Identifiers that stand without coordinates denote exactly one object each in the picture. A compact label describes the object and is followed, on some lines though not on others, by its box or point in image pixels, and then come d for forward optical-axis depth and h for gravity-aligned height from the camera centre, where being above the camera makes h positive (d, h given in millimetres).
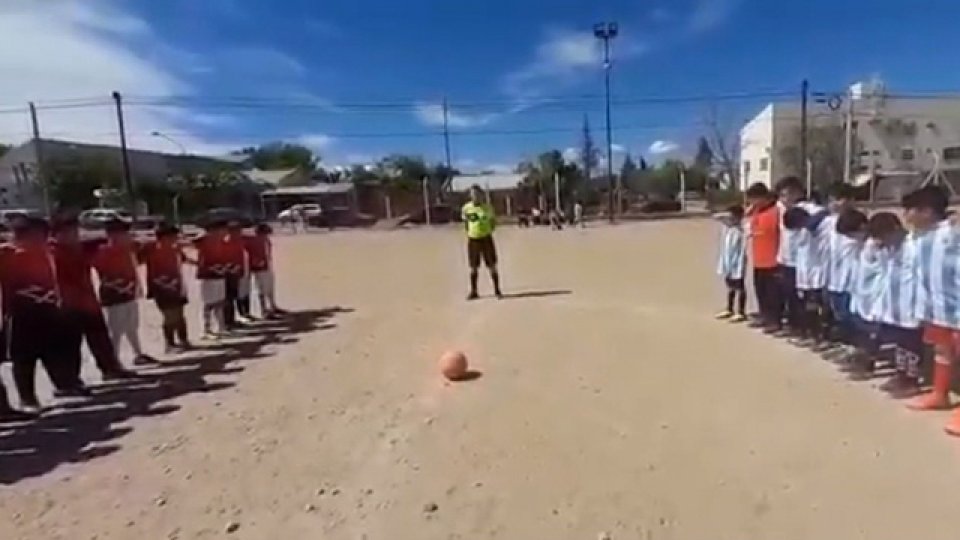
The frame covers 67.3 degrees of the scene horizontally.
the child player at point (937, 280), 4586 -732
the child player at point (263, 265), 9531 -815
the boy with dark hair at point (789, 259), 7205 -838
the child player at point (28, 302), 5664 -667
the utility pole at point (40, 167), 36078 +2575
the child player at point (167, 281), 7699 -755
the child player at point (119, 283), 6789 -662
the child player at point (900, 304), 5082 -970
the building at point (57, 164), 44781 +3614
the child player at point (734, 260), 8203 -937
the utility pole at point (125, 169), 38406 +2308
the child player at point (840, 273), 6109 -866
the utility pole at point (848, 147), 45938 +1621
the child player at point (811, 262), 6652 -824
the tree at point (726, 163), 58969 +1313
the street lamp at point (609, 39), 39969 +8056
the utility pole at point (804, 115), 40281 +3274
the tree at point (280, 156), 86750 +5816
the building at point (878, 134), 59906 +3340
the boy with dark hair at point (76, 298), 6133 -717
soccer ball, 5918 -1415
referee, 10367 -626
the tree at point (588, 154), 55250 +2470
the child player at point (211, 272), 8508 -753
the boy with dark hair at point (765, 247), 7422 -730
